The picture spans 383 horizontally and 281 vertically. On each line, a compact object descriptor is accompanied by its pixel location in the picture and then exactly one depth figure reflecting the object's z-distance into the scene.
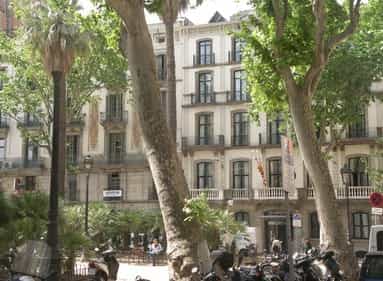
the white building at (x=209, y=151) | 40.31
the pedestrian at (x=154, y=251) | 28.48
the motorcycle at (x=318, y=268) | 12.95
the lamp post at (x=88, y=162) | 28.02
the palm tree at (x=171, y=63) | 21.97
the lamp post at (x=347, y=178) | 38.20
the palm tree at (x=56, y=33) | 24.02
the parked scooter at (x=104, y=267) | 15.16
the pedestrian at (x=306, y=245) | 27.77
